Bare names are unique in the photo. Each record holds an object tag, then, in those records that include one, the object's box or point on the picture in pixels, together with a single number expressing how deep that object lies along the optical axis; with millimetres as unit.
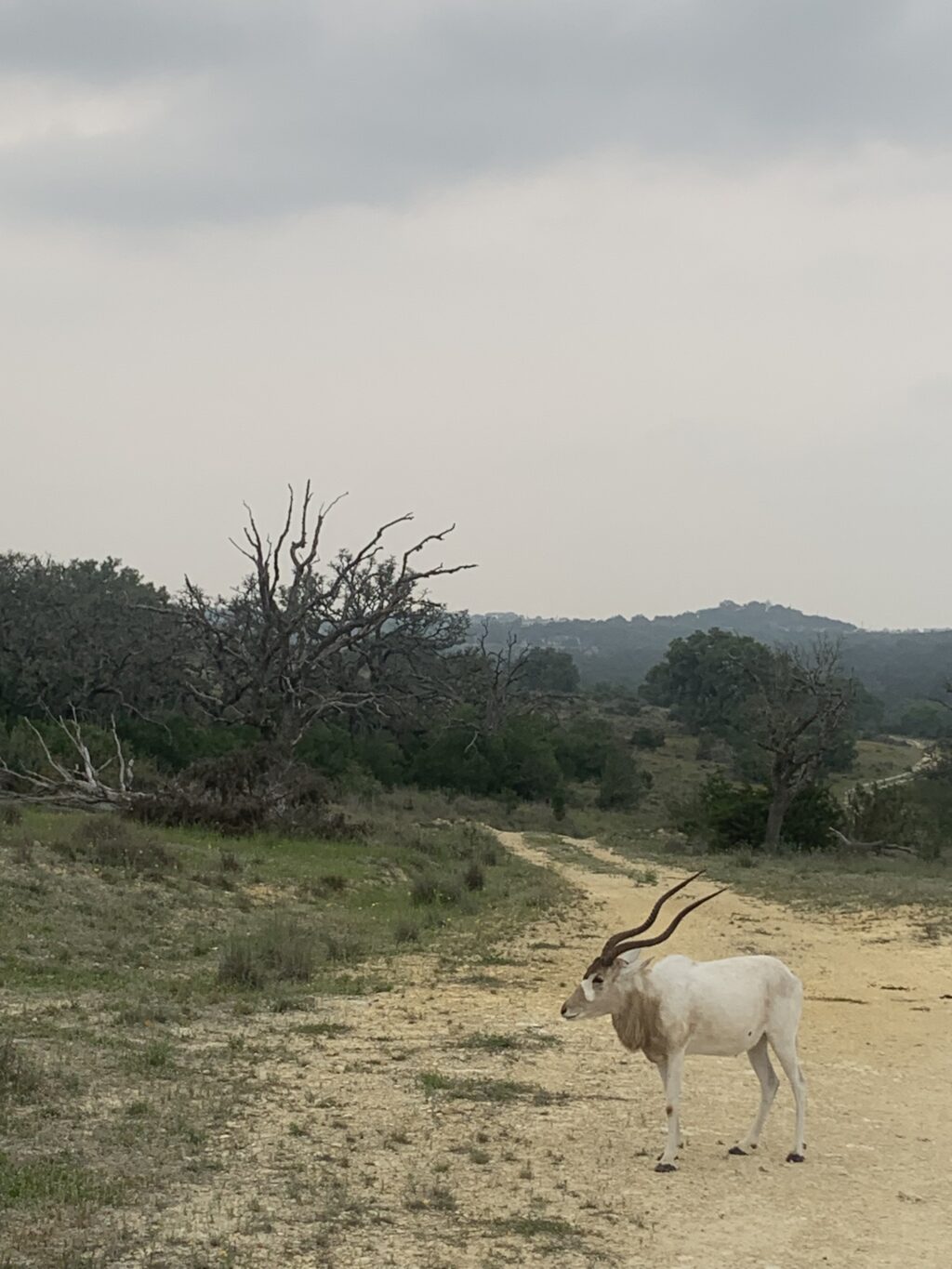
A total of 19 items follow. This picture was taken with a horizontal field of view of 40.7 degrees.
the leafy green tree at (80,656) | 36562
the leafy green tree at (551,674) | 96688
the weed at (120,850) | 17516
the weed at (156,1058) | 8828
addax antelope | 7609
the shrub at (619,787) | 44375
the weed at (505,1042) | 10062
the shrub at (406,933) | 15141
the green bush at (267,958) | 12102
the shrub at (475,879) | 20406
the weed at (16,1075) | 7879
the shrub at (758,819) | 31734
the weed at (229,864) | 18881
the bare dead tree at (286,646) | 28312
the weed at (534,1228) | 6273
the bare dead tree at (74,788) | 24266
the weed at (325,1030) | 10219
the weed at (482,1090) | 8617
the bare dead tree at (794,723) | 30625
